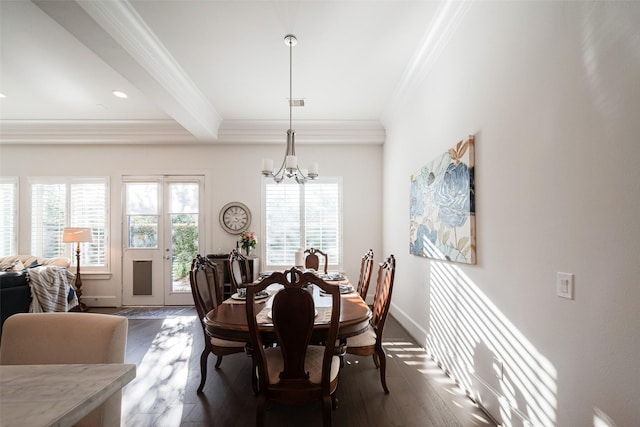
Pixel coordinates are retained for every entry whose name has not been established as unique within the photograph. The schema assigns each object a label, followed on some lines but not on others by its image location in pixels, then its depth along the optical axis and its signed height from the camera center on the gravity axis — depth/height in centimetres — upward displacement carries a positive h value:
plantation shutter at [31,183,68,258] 549 -7
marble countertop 76 -50
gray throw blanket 394 -99
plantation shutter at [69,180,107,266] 553 -5
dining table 191 -70
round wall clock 554 -4
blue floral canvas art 246 +8
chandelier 304 +54
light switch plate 154 -35
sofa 361 -88
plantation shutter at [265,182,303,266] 560 -7
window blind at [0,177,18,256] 546 -2
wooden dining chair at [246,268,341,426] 168 -71
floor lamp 497 -38
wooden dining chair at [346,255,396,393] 243 -98
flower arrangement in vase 516 -44
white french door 549 -38
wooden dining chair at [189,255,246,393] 243 -69
